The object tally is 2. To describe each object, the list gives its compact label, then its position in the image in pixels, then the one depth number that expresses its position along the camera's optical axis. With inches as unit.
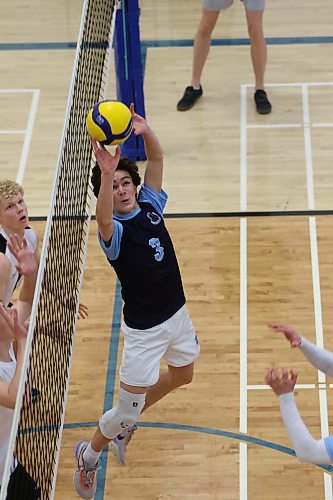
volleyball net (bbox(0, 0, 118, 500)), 534.6
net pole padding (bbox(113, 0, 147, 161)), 871.7
